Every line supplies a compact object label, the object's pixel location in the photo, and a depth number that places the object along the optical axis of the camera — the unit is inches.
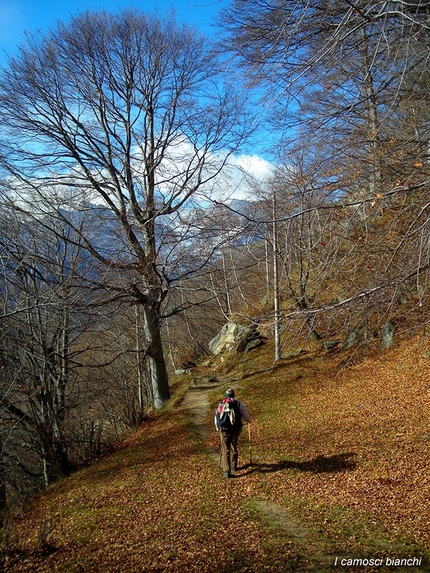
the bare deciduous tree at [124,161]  472.1
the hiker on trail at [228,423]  314.8
